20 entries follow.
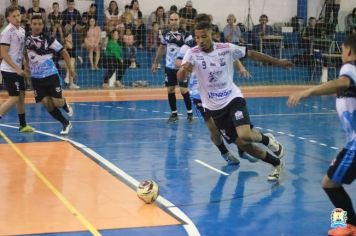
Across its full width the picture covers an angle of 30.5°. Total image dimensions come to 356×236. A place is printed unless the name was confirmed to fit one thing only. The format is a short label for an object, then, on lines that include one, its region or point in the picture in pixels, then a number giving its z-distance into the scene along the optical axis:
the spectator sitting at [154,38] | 21.50
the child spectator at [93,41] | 20.61
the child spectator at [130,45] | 21.09
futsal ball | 7.11
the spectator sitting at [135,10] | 22.14
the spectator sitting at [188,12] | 22.17
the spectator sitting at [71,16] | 21.02
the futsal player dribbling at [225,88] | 8.23
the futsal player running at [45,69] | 11.43
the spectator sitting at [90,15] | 21.17
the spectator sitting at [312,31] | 23.23
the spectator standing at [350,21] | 24.27
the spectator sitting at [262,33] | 22.77
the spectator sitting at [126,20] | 21.22
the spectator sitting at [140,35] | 21.66
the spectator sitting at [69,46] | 19.97
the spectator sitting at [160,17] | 22.06
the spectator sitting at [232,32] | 22.09
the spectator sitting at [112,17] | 21.53
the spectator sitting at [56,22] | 20.05
